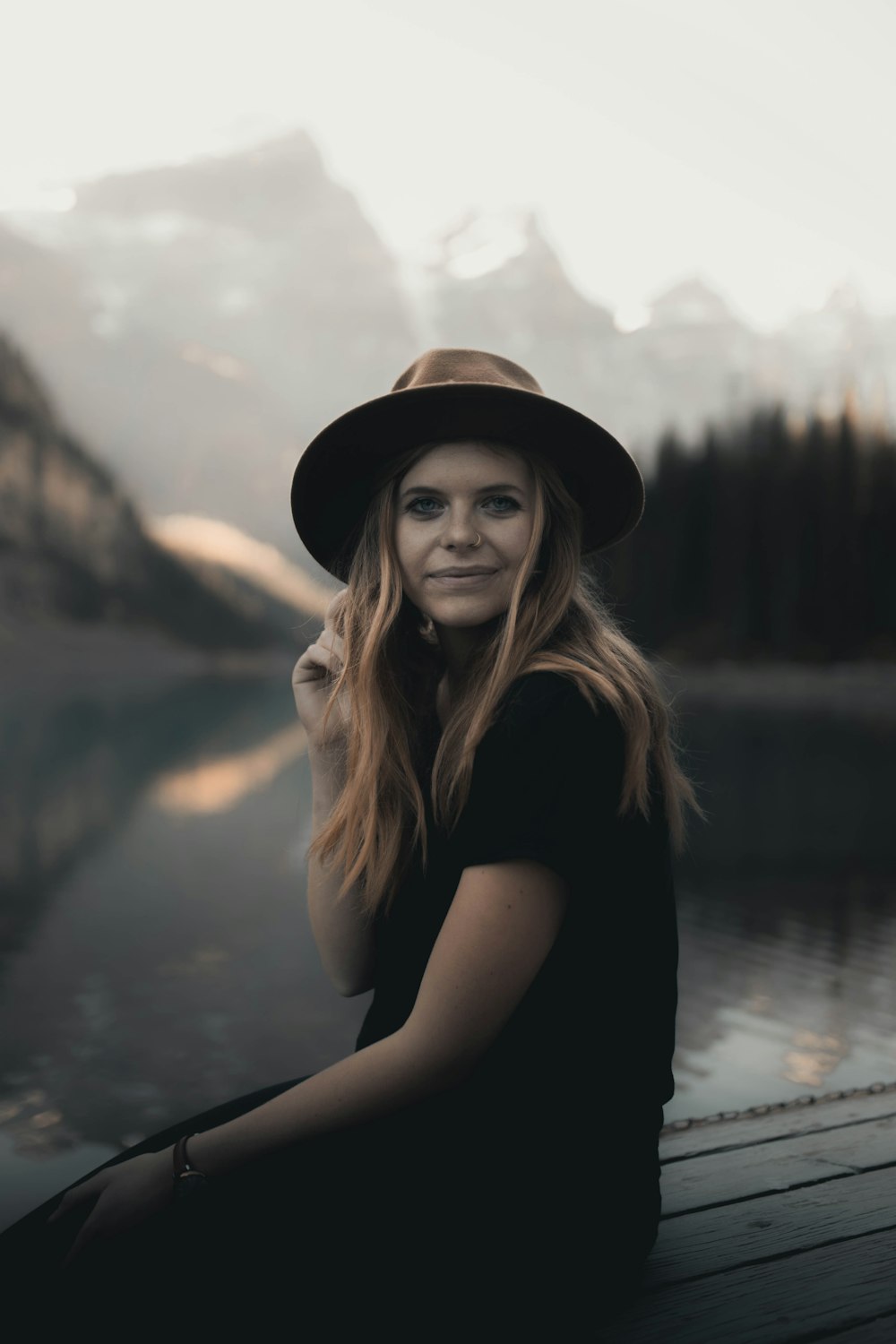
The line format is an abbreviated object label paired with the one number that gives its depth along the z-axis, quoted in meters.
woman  1.39
